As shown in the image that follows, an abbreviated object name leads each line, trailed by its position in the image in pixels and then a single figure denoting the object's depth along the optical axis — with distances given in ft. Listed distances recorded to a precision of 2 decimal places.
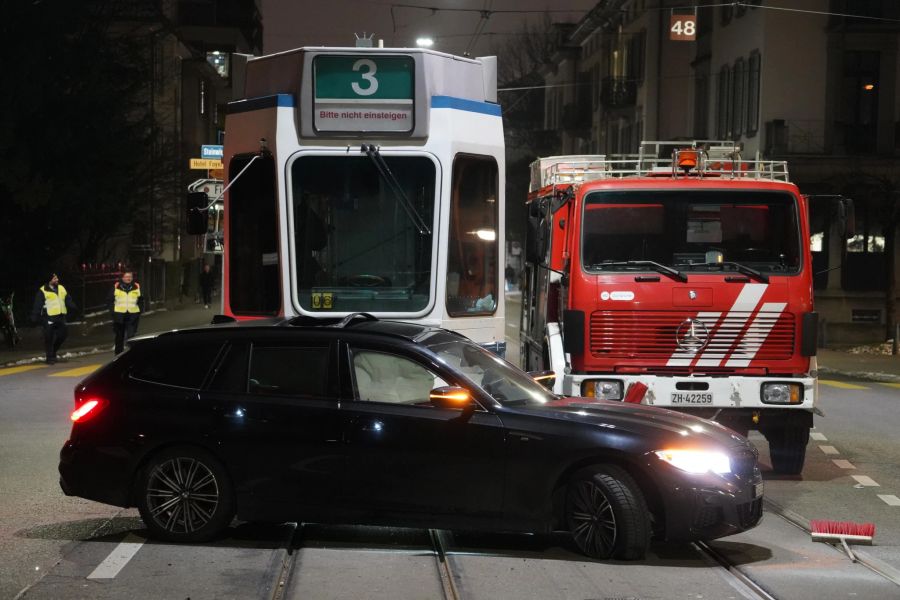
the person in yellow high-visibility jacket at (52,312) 81.56
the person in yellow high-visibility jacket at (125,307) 82.58
